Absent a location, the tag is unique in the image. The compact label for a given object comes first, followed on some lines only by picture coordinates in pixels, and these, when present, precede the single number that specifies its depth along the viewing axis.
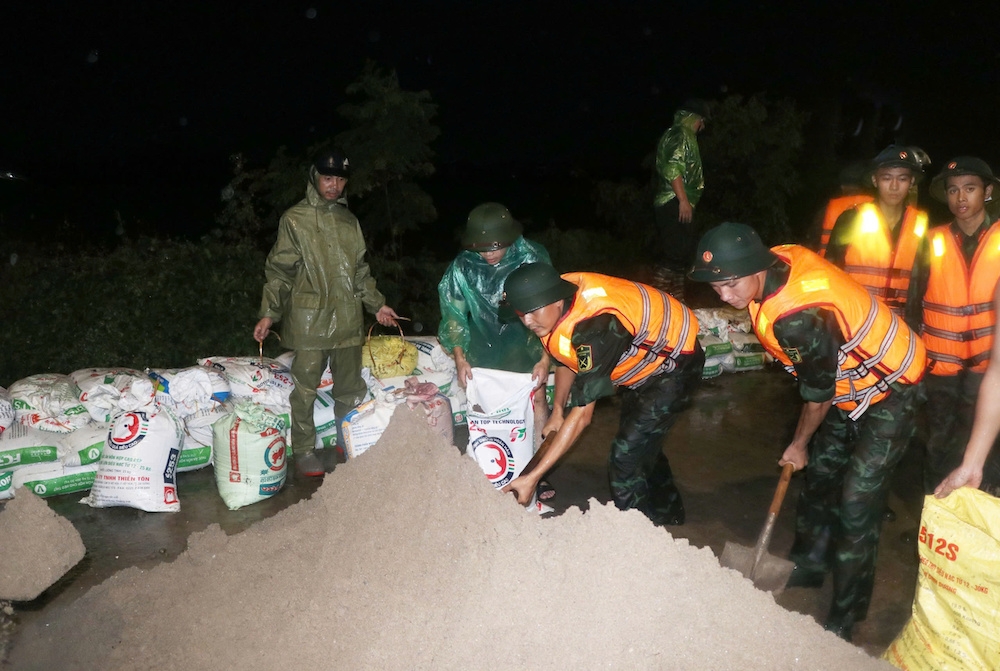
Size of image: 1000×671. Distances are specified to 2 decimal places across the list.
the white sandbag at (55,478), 4.01
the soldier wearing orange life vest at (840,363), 2.75
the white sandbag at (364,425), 4.42
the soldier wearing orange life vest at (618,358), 3.00
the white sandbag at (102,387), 4.23
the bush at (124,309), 5.78
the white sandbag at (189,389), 4.39
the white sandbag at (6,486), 3.96
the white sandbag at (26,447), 3.97
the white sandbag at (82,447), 4.11
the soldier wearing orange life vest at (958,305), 3.37
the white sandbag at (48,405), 4.15
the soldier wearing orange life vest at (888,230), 3.85
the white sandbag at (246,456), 4.07
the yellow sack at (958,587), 2.29
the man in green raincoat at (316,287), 4.26
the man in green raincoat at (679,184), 5.85
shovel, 3.09
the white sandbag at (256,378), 4.61
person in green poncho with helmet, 3.85
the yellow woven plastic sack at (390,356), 4.88
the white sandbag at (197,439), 4.40
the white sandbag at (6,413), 4.08
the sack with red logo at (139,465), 3.96
